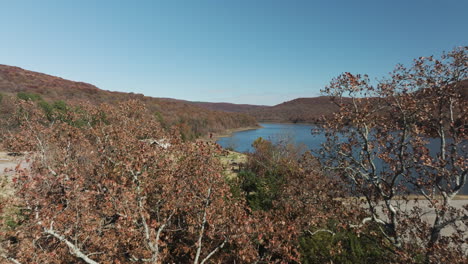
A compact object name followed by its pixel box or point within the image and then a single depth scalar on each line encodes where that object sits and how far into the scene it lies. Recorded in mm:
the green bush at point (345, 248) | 8039
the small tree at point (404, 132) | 6660
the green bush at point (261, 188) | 12794
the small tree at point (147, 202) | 5582
